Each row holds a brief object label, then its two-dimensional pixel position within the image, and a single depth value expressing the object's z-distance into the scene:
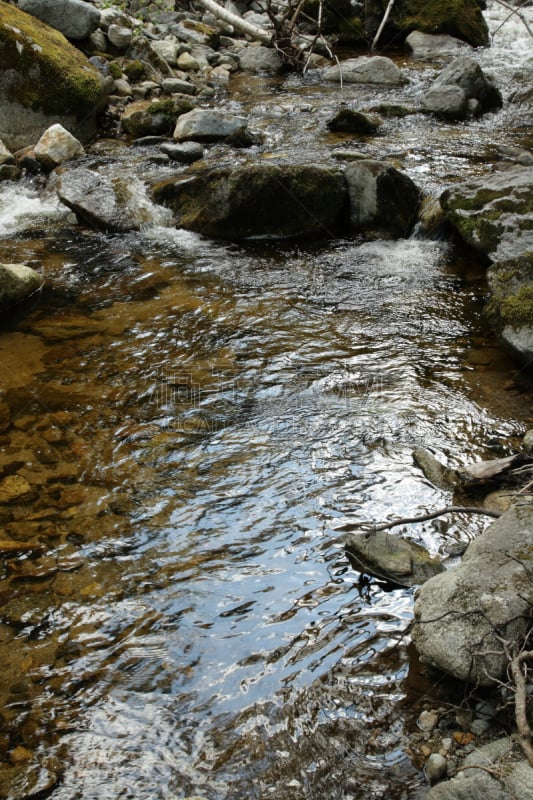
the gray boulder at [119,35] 12.43
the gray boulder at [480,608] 2.38
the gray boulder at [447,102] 10.05
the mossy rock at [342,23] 15.43
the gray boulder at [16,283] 5.66
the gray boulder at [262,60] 13.68
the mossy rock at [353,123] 9.47
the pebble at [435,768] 2.20
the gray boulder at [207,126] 9.43
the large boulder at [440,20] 14.66
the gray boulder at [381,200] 6.93
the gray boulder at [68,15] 11.05
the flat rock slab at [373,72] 12.12
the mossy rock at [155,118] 10.05
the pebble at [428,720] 2.39
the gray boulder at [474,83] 10.39
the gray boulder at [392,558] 3.00
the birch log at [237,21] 14.63
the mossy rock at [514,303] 4.66
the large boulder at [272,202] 6.96
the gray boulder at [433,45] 14.20
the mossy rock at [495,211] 5.91
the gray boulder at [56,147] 8.80
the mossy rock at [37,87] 9.49
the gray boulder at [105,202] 7.35
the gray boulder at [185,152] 8.80
